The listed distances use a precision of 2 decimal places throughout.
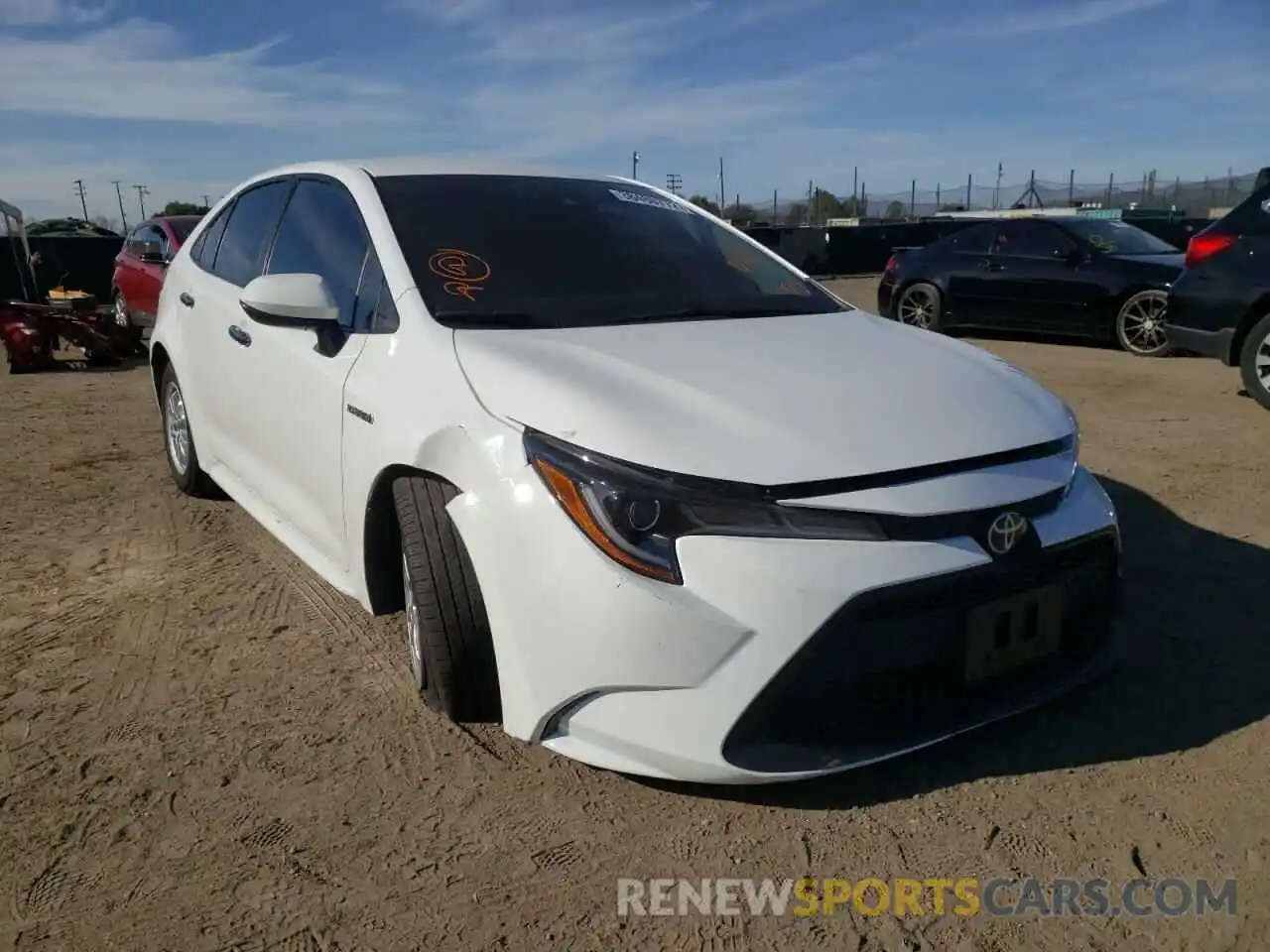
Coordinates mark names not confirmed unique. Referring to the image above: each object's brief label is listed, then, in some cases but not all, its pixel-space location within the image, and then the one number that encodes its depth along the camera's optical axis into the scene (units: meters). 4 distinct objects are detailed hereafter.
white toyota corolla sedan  2.03
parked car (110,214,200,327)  9.45
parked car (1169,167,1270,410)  6.48
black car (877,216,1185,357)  9.17
